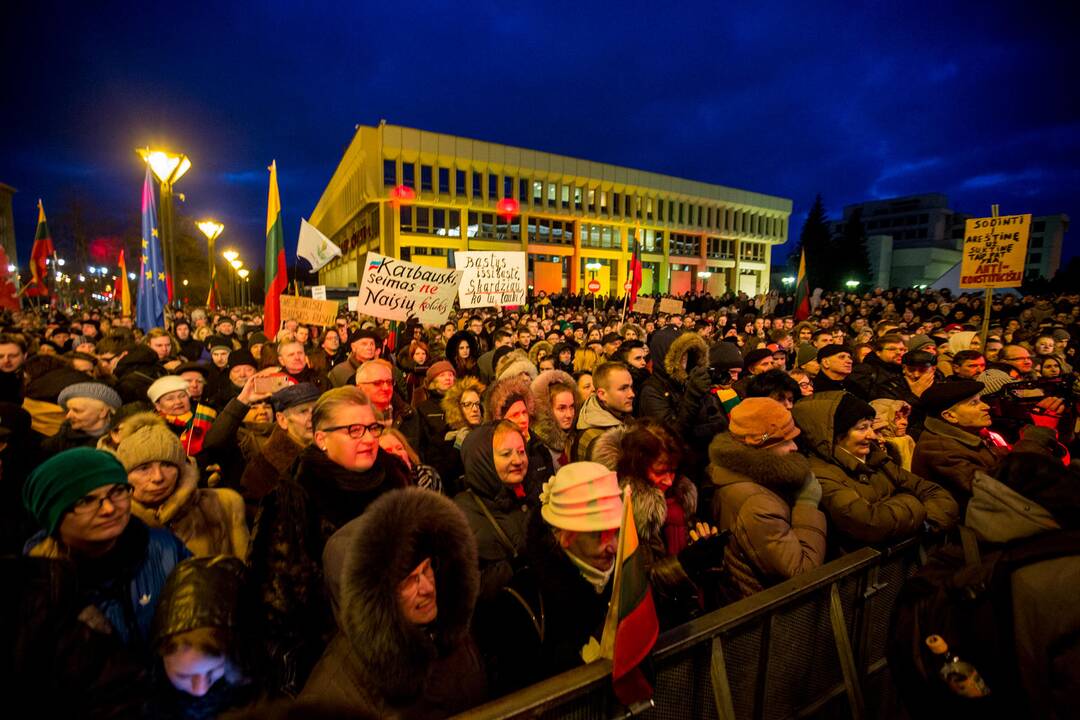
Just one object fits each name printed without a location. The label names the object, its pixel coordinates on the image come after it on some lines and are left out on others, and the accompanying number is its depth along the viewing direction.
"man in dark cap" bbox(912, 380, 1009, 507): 3.04
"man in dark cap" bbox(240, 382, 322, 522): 2.85
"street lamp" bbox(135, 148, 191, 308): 8.66
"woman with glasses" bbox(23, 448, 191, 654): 1.69
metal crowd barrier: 1.66
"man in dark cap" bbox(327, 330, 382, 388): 5.83
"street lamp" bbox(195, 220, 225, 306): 15.02
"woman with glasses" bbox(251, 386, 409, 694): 1.88
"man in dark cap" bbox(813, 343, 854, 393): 4.97
